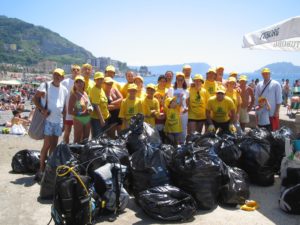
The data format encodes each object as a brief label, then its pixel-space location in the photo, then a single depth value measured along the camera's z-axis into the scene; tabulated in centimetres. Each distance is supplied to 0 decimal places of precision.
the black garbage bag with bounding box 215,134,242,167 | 473
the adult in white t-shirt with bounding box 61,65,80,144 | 554
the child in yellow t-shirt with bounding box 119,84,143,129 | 552
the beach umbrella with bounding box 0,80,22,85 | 4362
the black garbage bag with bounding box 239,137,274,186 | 466
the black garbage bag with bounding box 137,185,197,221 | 355
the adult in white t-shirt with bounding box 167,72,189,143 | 573
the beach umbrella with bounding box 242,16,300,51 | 451
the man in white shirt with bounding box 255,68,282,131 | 636
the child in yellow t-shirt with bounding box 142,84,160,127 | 561
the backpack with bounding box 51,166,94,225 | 315
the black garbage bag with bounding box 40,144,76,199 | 413
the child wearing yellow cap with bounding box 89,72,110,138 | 540
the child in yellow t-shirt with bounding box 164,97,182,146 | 563
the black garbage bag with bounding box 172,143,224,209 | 388
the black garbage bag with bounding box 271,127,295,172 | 504
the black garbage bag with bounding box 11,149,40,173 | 522
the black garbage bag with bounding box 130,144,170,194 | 399
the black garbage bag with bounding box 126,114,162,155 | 499
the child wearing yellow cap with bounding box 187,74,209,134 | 587
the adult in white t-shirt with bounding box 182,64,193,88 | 647
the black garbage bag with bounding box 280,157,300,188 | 417
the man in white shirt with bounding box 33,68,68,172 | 481
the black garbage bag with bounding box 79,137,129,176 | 404
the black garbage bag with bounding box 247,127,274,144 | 493
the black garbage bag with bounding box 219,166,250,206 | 403
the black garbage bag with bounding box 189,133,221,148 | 482
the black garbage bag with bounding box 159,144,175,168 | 418
